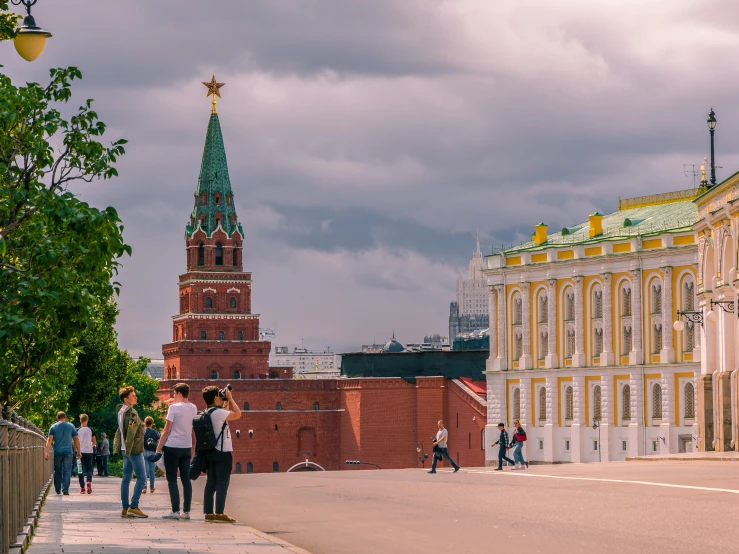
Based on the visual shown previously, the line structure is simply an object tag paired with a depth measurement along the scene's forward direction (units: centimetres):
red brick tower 15362
